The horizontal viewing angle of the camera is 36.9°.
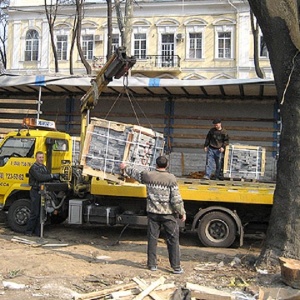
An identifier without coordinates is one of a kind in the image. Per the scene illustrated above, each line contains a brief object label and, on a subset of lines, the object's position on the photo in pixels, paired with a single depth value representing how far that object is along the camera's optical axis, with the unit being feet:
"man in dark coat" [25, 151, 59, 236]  32.72
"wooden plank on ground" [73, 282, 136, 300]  19.56
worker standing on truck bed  38.96
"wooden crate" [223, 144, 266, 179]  40.26
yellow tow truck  30.35
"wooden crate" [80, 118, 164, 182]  29.91
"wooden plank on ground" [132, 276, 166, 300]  19.39
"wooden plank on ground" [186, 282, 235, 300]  19.01
